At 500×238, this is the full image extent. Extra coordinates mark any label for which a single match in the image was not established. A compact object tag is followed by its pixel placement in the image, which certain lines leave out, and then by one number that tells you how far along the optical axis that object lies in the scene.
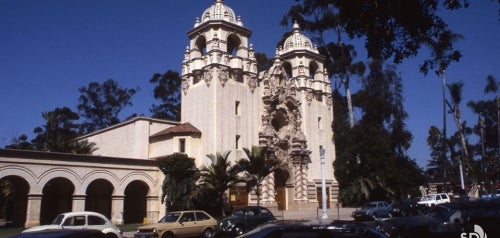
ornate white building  30.02
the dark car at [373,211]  29.12
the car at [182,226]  18.78
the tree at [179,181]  29.16
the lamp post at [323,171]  28.24
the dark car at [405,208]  26.55
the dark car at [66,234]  6.69
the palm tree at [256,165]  30.47
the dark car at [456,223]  11.61
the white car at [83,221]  16.97
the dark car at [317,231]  6.00
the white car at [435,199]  38.66
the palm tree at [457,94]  51.53
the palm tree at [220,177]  29.64
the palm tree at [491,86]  60.06
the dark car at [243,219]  20.67
